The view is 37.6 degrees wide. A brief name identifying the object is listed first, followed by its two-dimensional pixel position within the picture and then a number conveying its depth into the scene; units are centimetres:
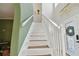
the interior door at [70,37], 168
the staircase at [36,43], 170
